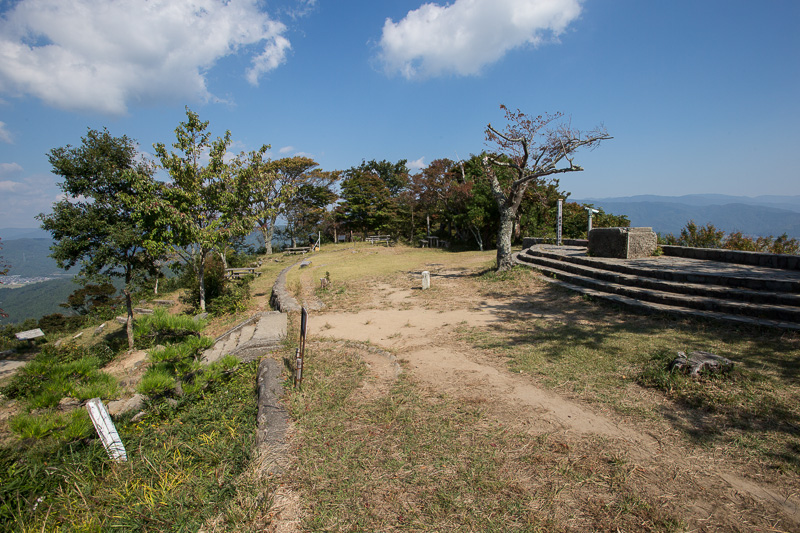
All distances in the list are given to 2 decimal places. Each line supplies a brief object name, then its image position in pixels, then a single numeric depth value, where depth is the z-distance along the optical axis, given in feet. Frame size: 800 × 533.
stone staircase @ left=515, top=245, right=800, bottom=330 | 18.39
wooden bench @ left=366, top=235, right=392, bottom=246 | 92.42
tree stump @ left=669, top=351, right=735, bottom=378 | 12.59
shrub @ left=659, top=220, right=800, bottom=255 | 37.83
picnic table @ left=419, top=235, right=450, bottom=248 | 85.40
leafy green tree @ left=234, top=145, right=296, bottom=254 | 31.96
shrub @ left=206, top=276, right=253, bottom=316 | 32.53
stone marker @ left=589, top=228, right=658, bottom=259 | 31.32
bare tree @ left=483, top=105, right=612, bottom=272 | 34.40
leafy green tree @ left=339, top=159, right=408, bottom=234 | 104.06
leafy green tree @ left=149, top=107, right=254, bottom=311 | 28.71
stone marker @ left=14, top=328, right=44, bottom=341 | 38.37
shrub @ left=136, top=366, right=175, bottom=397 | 11.13
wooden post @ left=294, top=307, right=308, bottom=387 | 13.47
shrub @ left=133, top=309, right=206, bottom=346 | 15.31
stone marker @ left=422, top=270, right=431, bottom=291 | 34.26
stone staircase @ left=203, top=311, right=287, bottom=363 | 19.28
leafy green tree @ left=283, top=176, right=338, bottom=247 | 101.50
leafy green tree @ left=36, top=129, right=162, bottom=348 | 34.76
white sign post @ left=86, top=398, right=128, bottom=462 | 8.96
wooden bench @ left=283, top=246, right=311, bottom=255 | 89.50
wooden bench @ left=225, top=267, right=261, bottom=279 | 50.82
